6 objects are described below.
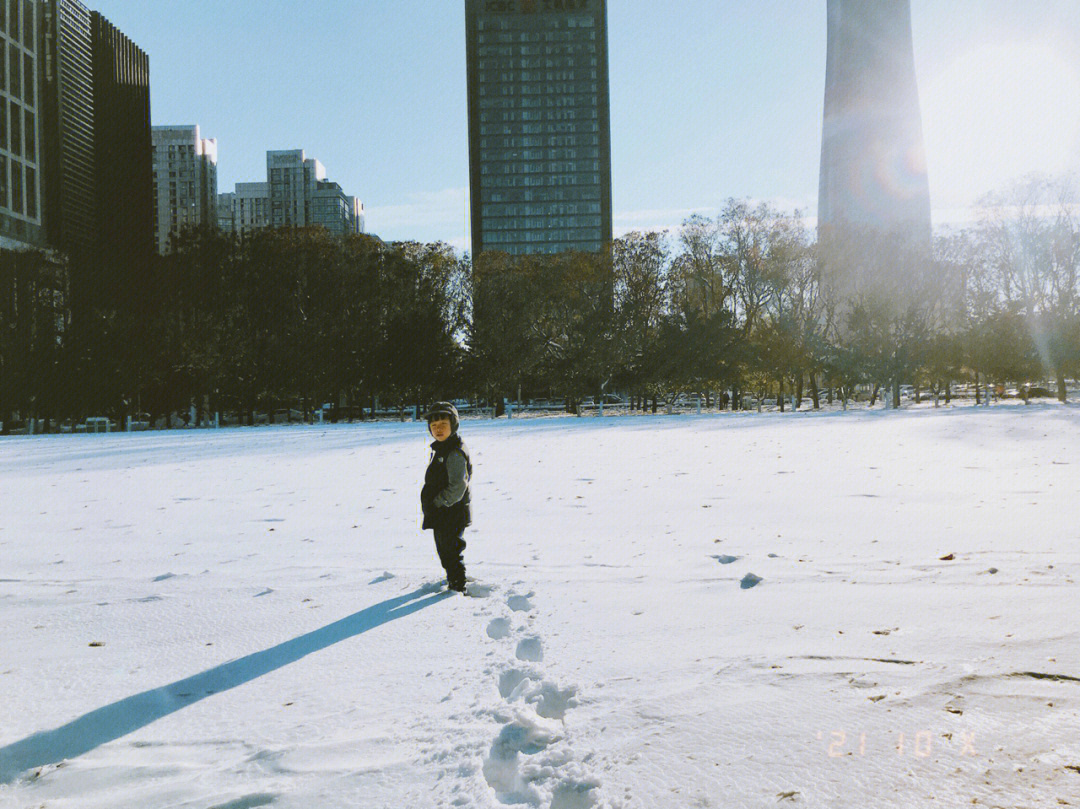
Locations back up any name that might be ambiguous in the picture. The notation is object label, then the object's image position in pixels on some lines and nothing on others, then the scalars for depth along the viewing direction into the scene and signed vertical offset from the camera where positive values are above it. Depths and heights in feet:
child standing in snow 17.19 -2.08
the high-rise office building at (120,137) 302.04 +109.78
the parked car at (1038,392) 156.04 -1.09
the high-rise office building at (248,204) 474.08 +123.58
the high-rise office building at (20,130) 205.16 +77.30
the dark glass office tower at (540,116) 487.20 +179.02
